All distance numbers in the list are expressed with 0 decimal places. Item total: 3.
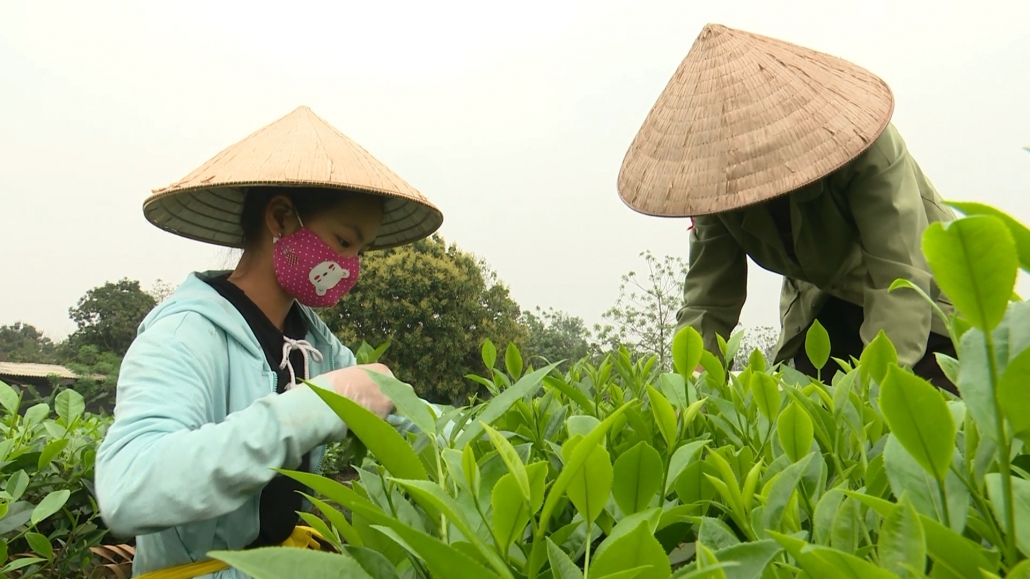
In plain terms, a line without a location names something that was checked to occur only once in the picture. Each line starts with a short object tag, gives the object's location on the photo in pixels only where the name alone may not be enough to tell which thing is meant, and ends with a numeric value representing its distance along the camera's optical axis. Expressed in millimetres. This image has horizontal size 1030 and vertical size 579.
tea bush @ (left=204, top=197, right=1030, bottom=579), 252
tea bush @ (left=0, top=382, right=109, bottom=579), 1175
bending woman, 1381
